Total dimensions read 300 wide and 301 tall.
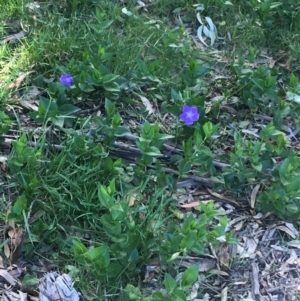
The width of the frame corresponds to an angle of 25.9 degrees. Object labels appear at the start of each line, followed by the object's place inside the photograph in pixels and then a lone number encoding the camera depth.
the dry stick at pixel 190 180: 2.63
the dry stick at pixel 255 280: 2.31
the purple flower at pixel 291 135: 2.95
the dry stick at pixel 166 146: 2.75
